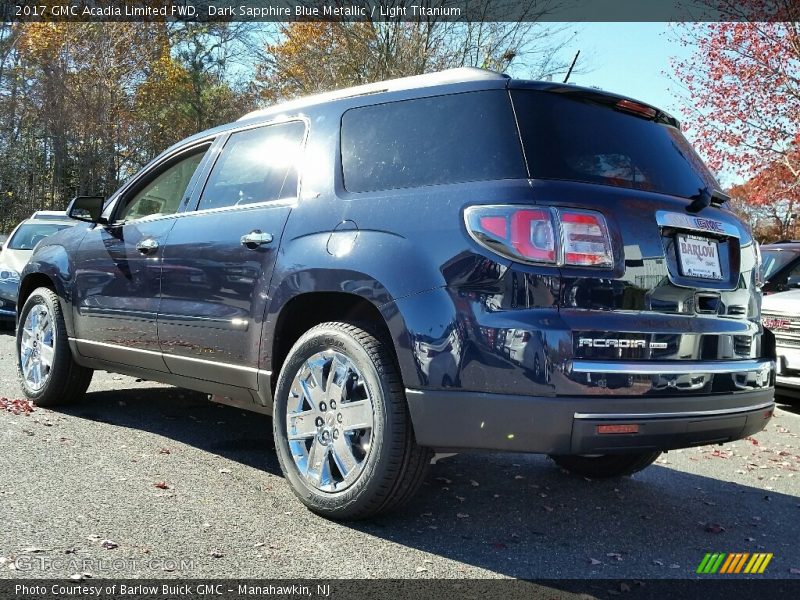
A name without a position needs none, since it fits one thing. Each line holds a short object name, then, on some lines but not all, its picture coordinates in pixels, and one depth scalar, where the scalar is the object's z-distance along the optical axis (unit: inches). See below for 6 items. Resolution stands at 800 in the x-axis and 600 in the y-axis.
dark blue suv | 119.3
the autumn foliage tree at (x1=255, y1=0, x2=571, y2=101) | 800.3
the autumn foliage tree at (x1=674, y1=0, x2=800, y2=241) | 699.4
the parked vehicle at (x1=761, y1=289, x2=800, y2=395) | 297.3
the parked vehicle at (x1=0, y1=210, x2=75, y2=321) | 437.4
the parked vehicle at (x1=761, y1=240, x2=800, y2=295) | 340.8
